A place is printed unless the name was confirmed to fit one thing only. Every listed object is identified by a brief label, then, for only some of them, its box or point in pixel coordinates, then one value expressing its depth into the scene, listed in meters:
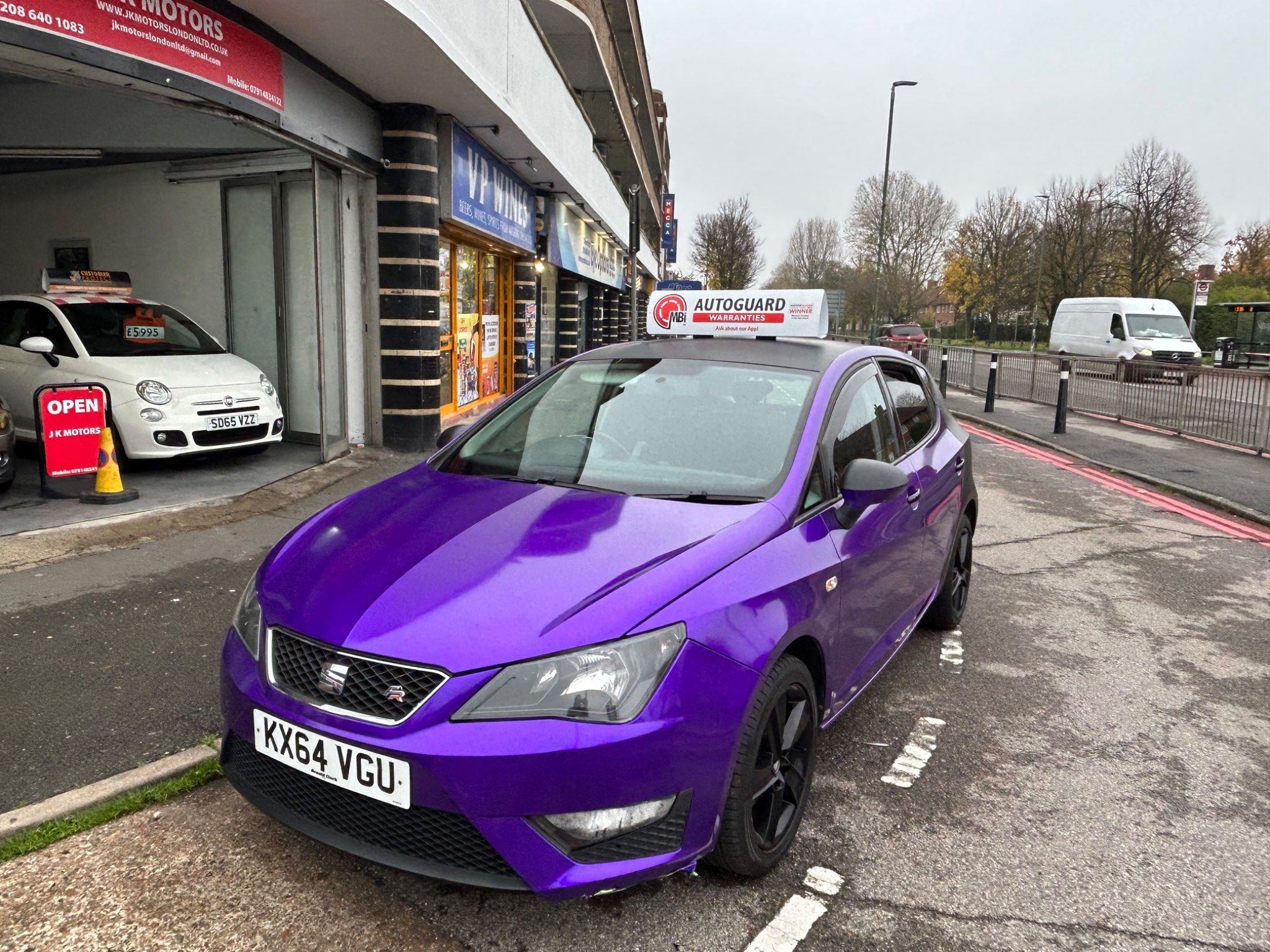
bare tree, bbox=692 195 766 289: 51.34
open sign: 6.57
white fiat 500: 7.63
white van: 26.55
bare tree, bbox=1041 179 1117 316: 46.78
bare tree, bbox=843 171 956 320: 61.50
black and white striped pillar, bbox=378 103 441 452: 9.79
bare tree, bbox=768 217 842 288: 75.69
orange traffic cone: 6.83
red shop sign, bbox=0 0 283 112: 5.45
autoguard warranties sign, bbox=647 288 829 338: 4.44
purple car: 2.20
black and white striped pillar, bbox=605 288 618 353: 33.12
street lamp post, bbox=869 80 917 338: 35.47
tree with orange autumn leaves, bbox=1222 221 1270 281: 48.53
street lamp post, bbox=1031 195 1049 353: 47.22
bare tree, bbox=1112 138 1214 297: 43.69
